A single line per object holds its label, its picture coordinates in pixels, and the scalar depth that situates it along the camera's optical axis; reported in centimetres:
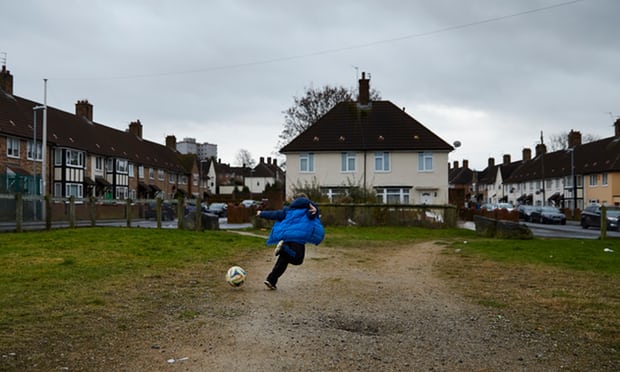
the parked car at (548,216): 4481
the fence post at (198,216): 2178
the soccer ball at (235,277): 881
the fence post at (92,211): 2189
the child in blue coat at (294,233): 879
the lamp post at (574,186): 6381
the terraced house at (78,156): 4119
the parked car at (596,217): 3143
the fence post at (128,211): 2317
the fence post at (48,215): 1941
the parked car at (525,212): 4969
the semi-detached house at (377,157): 4462
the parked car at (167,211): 3209
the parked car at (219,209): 4876
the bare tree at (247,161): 13762
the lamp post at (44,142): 3528
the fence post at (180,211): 2245
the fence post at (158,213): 2268
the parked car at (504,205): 5353
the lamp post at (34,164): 3928
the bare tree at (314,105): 5419
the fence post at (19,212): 1831
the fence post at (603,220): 2125
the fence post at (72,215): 2033
